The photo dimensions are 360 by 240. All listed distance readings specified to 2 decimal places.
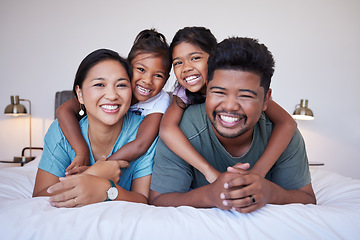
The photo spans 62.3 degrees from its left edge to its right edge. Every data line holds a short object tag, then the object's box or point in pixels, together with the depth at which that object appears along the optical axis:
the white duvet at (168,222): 0.95
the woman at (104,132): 1.50
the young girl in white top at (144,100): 1.60
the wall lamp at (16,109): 3.48
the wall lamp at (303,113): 3.50
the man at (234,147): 1.13
